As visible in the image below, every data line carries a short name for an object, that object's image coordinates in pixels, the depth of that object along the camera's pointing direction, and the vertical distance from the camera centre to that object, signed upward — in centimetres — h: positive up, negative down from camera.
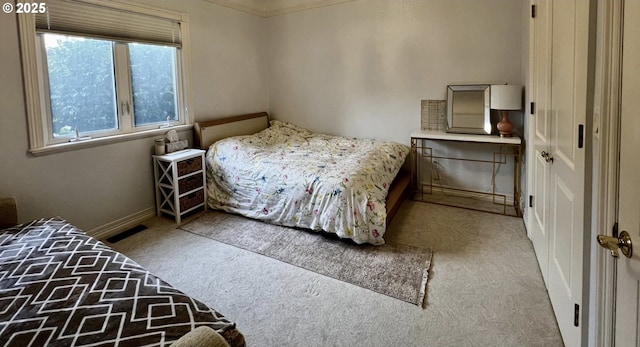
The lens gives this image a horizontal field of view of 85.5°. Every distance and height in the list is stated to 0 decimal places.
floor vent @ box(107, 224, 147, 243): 312 -89
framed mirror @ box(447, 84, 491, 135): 371 +18
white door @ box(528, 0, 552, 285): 209 -5
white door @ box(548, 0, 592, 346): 136 -18
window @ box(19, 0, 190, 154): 268 +59
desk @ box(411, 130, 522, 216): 355 -45
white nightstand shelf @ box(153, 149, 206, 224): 341 -48
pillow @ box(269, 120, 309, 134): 483 +8
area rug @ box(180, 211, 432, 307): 235 -99
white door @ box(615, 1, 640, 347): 87 -15
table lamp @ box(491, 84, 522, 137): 332 +25
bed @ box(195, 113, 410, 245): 286 -45
